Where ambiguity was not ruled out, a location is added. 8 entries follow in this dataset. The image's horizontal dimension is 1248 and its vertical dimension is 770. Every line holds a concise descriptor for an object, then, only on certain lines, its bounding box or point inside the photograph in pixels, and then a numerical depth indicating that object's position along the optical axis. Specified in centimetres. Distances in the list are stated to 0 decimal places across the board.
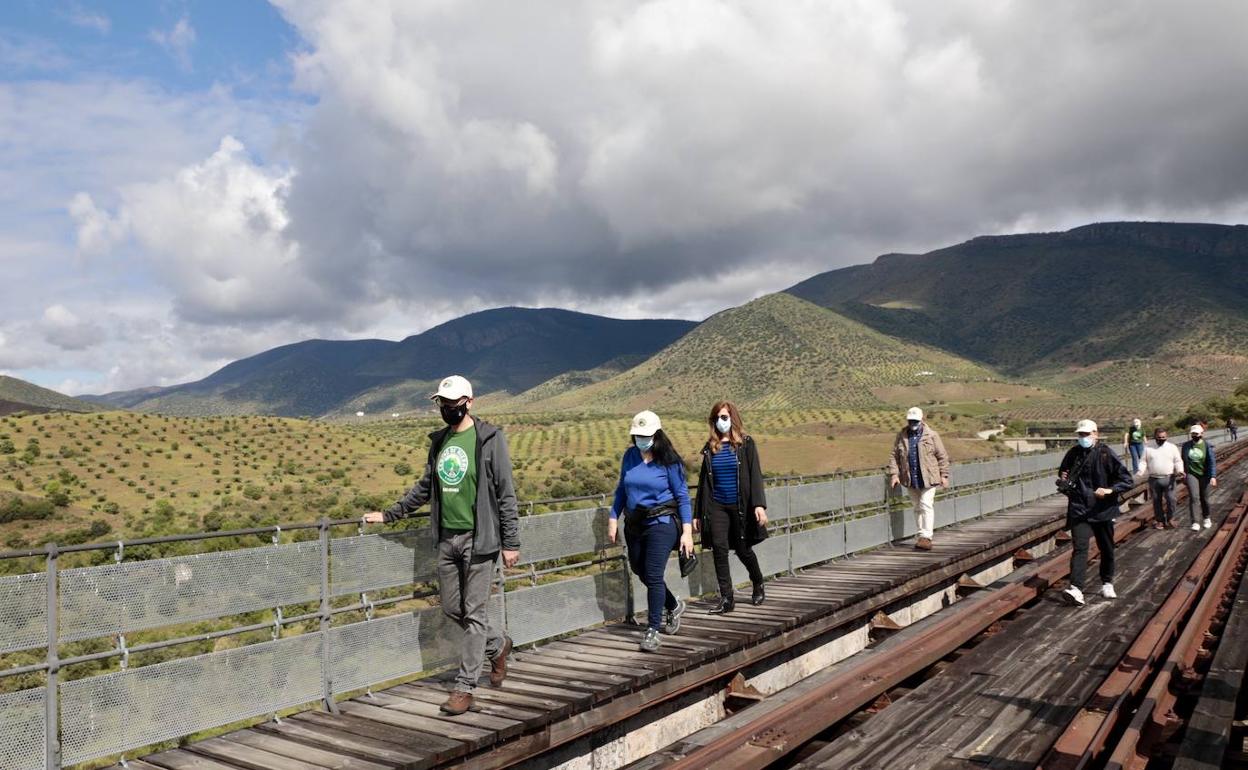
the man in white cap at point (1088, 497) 952
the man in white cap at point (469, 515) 566
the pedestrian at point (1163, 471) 1527
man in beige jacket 1200
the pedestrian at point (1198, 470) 1532
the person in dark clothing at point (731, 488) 801
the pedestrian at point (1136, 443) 1978
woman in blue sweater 694
